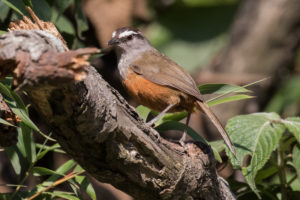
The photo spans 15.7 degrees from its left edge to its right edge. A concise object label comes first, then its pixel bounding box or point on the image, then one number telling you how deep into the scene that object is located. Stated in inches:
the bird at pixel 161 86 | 318.7
